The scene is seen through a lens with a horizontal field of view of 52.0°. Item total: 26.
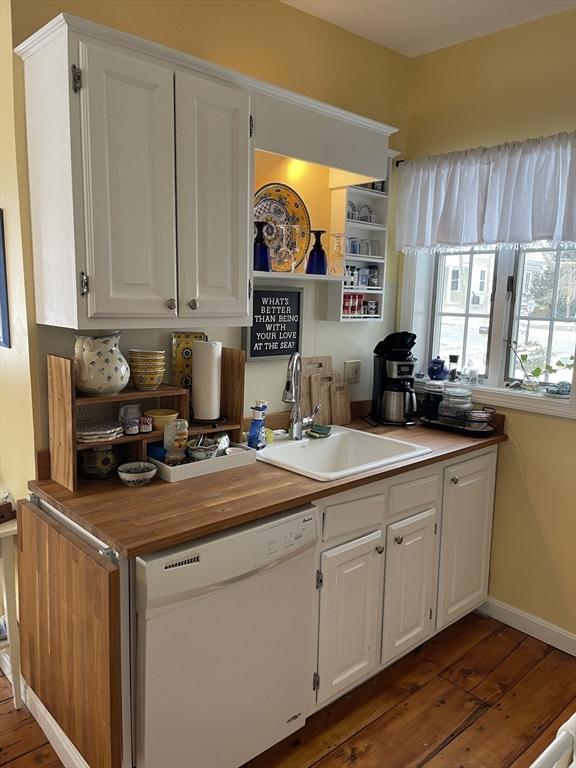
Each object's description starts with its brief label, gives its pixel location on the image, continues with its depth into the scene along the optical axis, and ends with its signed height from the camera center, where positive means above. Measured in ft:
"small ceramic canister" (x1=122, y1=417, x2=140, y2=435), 6.51 -1.47
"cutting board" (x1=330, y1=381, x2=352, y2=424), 9.31 -1.67
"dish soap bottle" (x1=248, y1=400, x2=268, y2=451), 7.71 -1.74
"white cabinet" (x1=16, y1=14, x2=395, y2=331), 5.46 +1.12
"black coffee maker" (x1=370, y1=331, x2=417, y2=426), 9.30 -1.27
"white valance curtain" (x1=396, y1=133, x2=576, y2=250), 8.03 +1.54
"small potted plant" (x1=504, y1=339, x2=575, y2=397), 8.54 -1.08
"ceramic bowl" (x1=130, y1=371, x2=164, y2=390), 6.70 -0.99
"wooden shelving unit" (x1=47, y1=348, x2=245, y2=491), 5.91 -1.30
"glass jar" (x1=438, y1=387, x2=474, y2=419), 9.16 -1.58
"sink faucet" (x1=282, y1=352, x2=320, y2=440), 8.18 -1.34
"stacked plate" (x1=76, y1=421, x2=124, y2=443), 6.08 -1.46
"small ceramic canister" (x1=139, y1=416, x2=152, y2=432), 6.57 -1.46
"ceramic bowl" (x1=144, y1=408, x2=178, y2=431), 6.72 -1.42
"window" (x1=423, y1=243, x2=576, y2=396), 8.61 -0.13
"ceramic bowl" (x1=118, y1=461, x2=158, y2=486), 6.21 -1.90
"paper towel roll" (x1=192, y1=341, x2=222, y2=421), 7.05 -1.02
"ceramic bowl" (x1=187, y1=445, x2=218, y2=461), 6.73 -1.80
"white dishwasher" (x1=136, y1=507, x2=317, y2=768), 5.05 -3.24
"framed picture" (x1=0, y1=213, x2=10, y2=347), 6.51 -0.13
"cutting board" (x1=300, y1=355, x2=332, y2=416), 8.93 -1.21
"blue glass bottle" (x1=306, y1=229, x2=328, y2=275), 8.34 +0.49
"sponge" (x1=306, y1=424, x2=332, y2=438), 8.46 -1.93
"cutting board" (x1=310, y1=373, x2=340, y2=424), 9.07 -1.47
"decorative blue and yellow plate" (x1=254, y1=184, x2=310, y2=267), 7.93 +1.09
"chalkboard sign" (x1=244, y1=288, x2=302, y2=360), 8.14 -0.41
